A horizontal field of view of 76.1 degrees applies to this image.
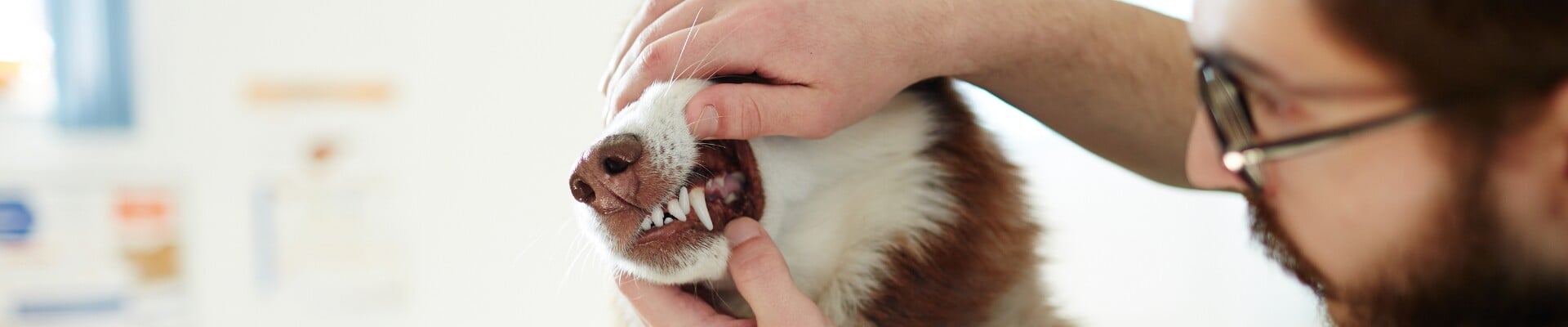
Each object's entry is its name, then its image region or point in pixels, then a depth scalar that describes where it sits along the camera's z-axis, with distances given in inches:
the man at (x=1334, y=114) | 20.8
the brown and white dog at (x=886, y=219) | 38.3
